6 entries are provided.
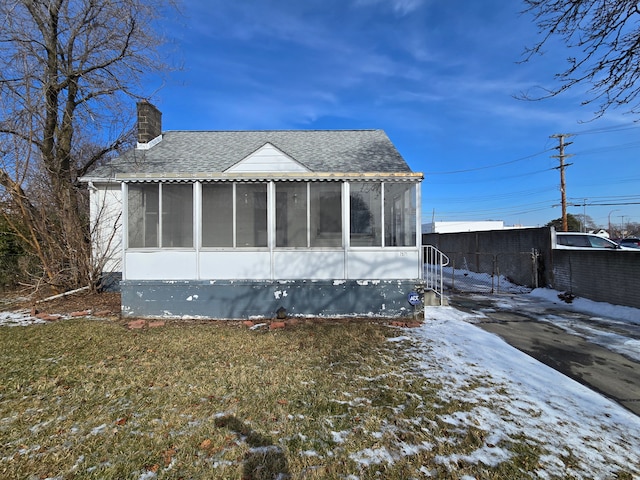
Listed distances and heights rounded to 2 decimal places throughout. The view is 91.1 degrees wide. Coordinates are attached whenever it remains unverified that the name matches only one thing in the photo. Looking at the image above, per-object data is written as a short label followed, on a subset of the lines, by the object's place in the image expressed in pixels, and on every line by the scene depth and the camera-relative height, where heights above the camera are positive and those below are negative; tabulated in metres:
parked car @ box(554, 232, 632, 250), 12.37 +0.07
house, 7.49 +0.05
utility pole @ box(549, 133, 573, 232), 20.53 +5.33
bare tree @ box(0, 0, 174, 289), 9.59 +3.96
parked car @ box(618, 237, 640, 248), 20.30 +0.01
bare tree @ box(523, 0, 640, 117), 4.89 +3.43
